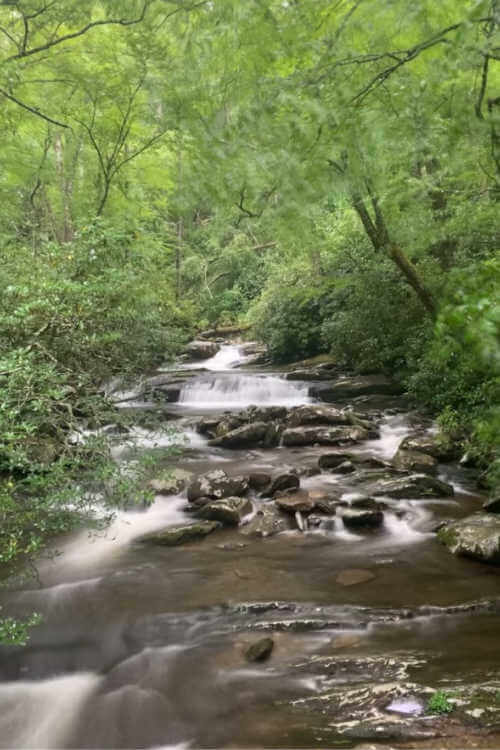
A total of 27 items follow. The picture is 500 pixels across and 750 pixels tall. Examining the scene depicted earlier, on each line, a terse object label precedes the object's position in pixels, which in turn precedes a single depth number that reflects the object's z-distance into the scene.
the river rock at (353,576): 5.68
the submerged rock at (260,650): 4.39
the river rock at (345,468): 9.15
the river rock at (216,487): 8.13
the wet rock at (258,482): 8.55
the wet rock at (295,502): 7.52
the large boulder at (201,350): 22.67
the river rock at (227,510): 7.36
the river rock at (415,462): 9.15
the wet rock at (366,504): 7.50
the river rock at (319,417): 11.98
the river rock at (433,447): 9.62
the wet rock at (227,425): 11.88
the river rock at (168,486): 8.37
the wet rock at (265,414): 12.66
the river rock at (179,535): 6.91
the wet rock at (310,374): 16.48
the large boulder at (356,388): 14.33
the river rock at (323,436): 11.08
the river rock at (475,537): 5.89
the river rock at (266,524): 7.01
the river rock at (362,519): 7.12
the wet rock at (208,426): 12.11
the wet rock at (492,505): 7.00
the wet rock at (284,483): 8.30
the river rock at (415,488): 8.02
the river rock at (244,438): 11.20
